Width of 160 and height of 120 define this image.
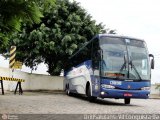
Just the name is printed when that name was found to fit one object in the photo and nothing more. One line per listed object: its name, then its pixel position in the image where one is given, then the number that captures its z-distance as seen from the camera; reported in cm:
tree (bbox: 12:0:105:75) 1783
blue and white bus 1009
